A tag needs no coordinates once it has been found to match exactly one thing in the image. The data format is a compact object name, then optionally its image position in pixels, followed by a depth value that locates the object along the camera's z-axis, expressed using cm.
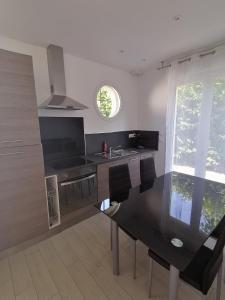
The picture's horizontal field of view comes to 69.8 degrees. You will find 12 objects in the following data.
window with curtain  257
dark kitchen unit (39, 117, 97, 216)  226
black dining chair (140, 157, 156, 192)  227
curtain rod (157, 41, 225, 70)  249
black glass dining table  103
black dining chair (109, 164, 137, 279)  188
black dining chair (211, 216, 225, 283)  120
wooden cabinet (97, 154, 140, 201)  266
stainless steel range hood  232
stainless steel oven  224
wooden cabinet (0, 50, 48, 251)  172
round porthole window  338
